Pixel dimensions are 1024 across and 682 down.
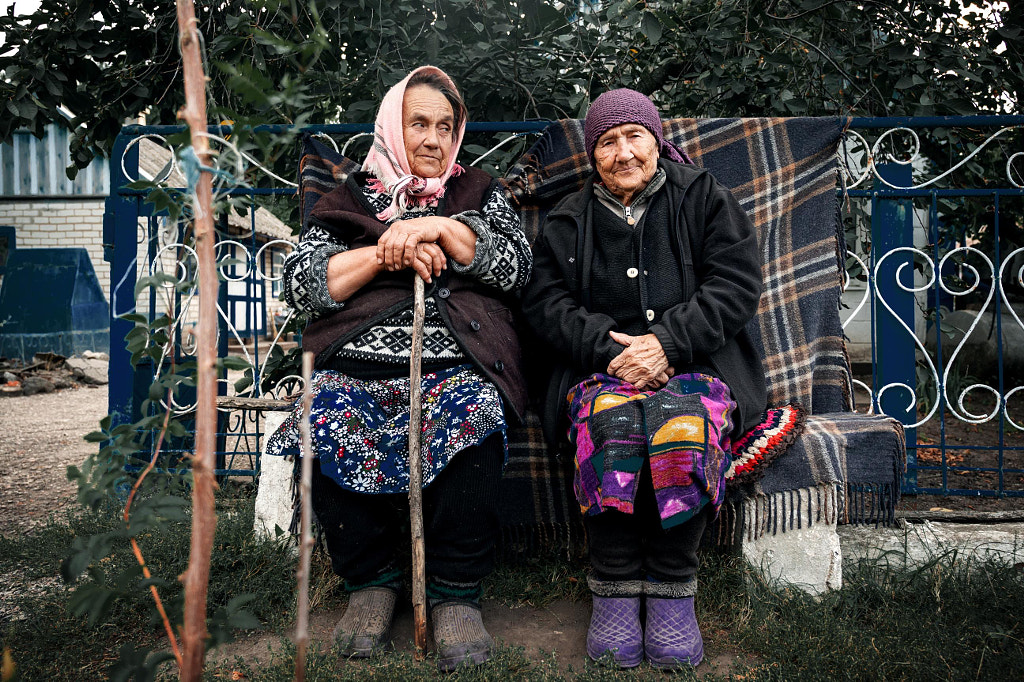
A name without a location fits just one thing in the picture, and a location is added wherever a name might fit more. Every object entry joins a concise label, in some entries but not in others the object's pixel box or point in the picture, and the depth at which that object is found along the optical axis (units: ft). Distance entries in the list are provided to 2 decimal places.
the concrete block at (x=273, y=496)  8.80
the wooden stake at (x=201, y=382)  3.43
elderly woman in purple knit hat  6.68
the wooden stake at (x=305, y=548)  3.21
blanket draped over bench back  7.77
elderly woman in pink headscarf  6.98
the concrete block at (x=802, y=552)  7.75
